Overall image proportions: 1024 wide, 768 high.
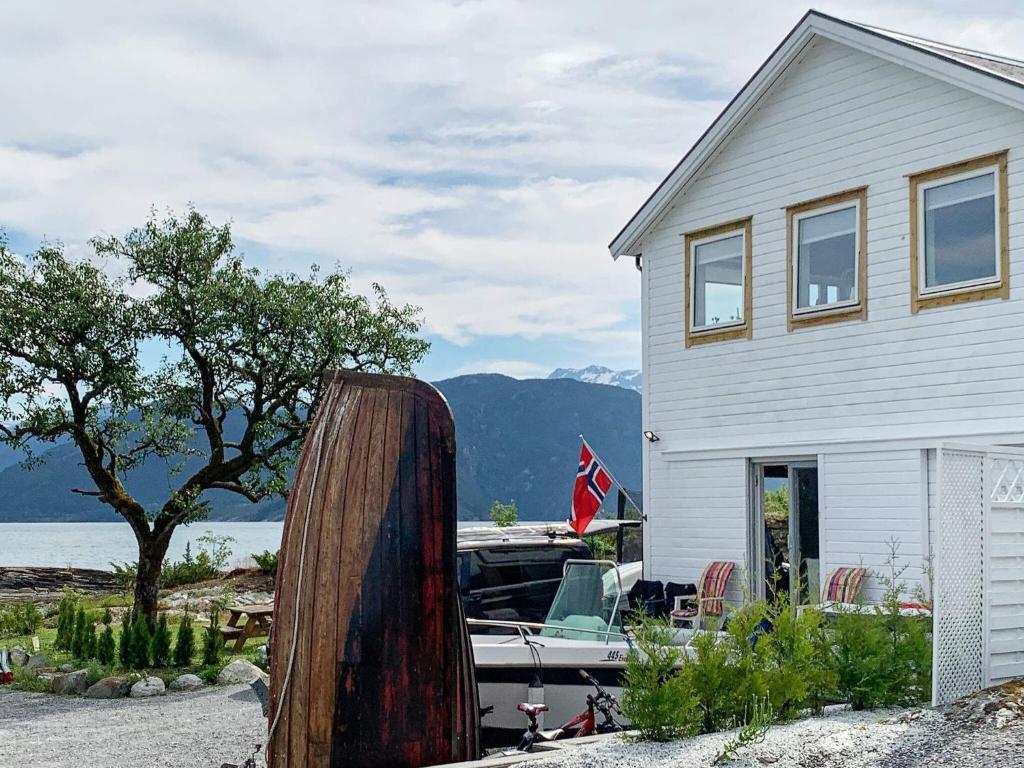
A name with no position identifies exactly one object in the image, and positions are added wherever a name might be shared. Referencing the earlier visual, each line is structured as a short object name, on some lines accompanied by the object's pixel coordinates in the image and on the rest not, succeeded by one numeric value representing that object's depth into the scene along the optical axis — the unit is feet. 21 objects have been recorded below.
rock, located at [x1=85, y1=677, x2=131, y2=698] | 49.03
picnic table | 60.08
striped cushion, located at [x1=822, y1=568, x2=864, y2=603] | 45.01
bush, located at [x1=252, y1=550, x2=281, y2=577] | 92.79
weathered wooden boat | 23.02
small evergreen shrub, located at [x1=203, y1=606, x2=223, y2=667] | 53.42
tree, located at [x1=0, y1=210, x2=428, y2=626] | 56.65
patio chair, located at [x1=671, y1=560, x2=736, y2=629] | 50.46
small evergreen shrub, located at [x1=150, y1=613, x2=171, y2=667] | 53.47
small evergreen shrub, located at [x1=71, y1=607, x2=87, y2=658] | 55.06
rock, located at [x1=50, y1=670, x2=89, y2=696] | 49.85
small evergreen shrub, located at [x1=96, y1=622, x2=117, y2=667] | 53.62
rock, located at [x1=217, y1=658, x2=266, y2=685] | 50.80
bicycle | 25.75
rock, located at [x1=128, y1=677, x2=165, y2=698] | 48.75
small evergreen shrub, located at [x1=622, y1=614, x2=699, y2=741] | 23.79
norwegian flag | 56.80
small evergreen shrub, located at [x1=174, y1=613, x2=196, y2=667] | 53.62
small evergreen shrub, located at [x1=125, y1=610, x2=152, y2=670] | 53.26
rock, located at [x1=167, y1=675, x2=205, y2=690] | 49.73
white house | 42.70
